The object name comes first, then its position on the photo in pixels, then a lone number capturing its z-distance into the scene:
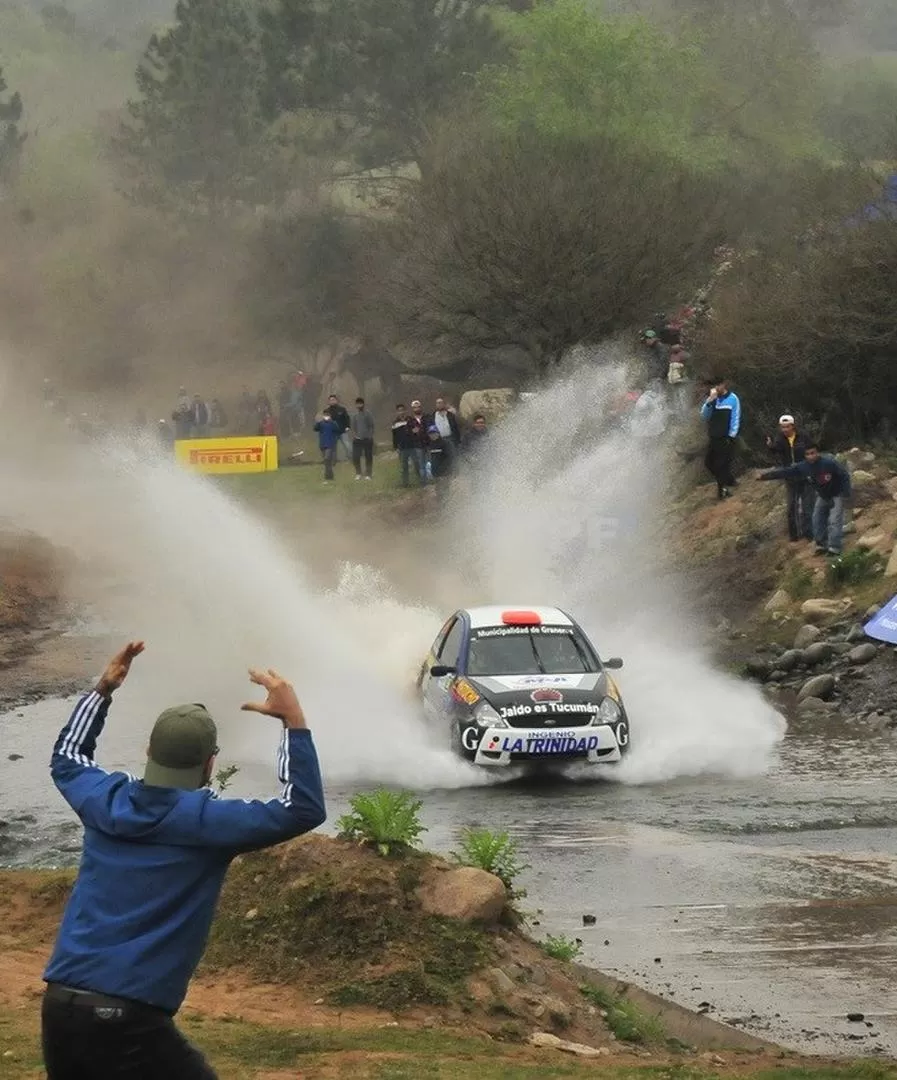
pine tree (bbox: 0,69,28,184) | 98.94
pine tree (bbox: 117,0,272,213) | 84.69
